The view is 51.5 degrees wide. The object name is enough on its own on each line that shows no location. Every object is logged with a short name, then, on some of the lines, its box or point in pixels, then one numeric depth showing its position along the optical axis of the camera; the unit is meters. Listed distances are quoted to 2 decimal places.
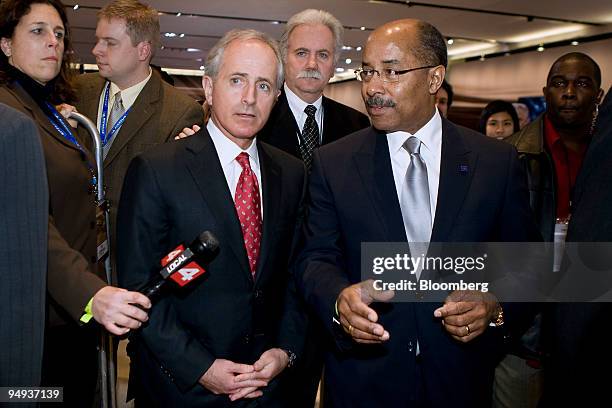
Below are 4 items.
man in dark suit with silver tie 1.98
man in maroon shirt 2.99
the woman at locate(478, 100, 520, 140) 5.35
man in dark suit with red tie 1.95
